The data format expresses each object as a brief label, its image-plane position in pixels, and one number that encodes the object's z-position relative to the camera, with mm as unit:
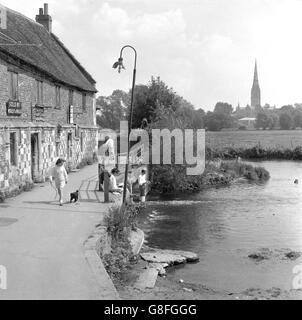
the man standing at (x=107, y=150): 20423
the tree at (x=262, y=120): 193625
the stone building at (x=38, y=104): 18188
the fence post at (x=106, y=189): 17234
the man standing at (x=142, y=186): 25138
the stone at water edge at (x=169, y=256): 14068
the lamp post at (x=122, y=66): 15754
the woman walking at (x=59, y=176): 16266
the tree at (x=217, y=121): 169250
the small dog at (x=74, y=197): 16656
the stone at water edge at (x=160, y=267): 12914
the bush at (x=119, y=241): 11930
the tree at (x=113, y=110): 101562
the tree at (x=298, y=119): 181625
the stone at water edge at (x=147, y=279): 11047
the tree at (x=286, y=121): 182250
